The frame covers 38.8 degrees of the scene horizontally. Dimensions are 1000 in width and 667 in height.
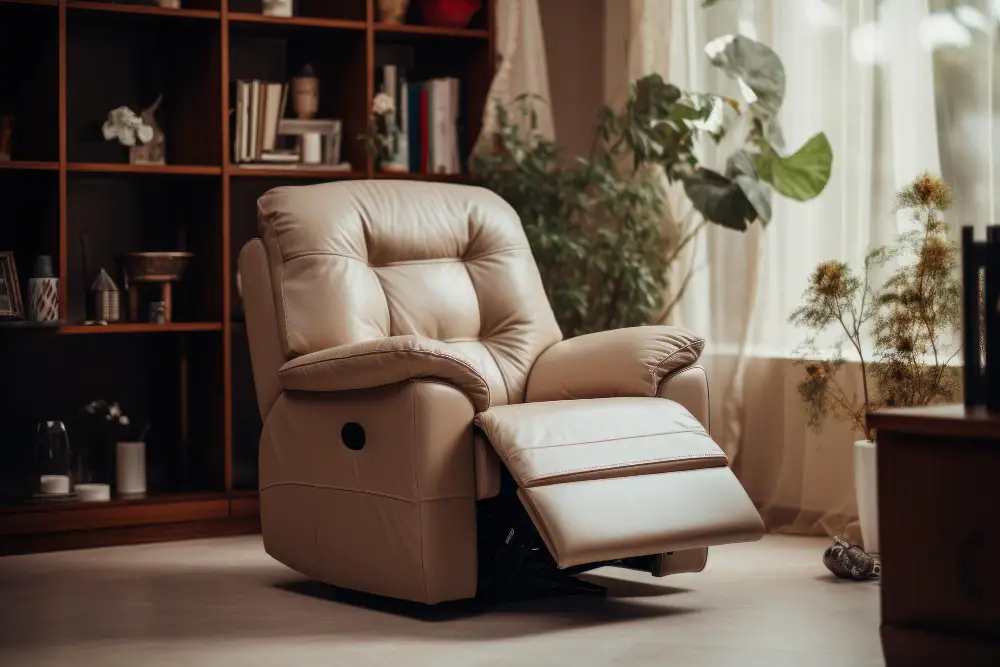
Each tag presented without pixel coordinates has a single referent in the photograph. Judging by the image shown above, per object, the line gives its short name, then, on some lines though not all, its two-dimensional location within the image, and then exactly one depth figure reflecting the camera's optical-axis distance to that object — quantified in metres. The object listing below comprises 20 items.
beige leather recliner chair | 2.92
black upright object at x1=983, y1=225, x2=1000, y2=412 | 2.29
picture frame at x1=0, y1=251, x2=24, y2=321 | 3.98
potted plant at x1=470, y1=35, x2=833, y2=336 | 4.11
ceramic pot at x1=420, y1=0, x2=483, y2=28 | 4.57
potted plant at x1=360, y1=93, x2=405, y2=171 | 4.36
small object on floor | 3.41
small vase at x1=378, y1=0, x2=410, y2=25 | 4.51
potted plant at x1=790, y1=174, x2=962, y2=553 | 3.55
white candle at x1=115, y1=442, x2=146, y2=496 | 4.20
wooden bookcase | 4.04
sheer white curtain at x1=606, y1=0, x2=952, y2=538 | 3.93
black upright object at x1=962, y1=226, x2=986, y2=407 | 2.33
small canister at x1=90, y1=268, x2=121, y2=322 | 4.14
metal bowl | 4.18
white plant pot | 3.60
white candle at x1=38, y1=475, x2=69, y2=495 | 4.05
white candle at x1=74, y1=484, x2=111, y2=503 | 4.09
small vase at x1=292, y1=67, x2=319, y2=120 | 4.49
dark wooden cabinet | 2.16
